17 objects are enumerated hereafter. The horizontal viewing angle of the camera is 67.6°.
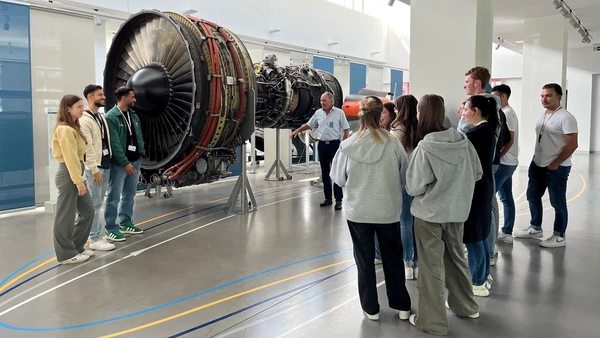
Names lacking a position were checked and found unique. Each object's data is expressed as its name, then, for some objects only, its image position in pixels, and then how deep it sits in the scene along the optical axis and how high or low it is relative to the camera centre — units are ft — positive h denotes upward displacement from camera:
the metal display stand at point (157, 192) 24.16 -2.61
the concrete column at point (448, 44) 14.15 +3.29
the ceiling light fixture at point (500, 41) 43.21 +10.35
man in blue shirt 21.49 +0.56
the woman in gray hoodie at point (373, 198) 8.68 -1.02
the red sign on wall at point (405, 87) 58.53 +7.76
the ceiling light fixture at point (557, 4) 27.67 +8.89
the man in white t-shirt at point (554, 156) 13.89 -0.32
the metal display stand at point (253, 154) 35.06 -0.77
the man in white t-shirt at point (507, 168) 13.71 -0.71
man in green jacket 14.94 -0.32
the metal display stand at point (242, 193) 20.31 -2.24
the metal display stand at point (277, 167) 30.91 -1.58
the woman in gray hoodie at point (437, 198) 8.51 -1.02
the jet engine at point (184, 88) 16.66 +2.13
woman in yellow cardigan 12.55 -1.18
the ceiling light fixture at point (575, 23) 32.48 +9.05
